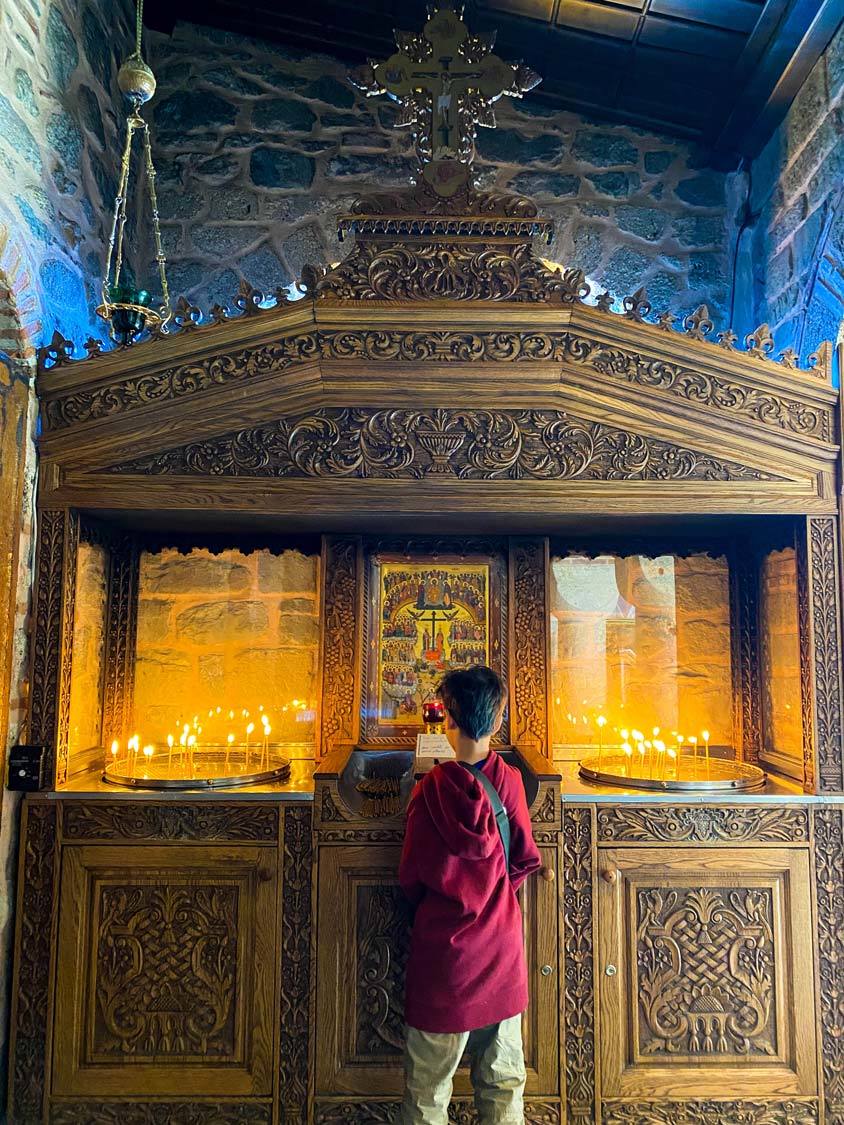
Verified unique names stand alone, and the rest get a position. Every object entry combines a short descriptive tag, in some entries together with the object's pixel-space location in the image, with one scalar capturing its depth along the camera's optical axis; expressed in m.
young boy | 2.08
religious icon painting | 3.31
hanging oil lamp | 2.80
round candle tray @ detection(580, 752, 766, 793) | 2.67
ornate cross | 2.73
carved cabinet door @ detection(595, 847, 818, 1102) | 2.51
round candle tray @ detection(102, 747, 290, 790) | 2.64
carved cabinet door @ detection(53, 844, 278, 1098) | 2.47
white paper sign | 2.46
